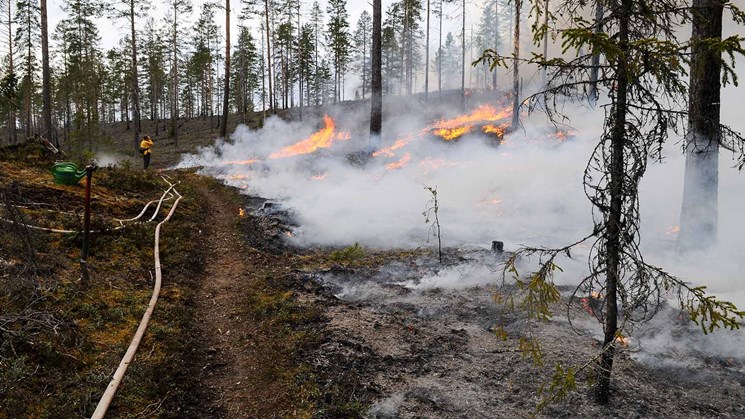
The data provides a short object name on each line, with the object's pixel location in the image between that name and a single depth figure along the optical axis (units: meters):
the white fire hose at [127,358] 4.22
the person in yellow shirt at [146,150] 21.52
